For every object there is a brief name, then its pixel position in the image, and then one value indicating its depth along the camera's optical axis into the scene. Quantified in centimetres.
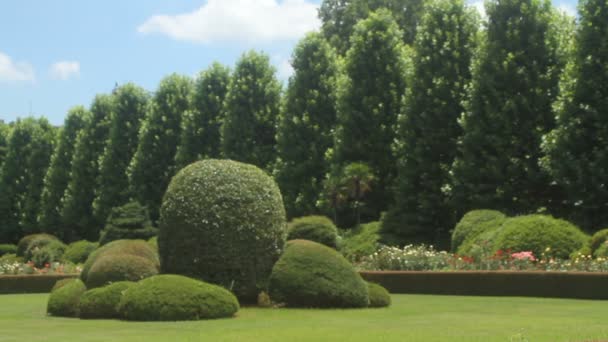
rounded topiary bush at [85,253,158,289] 1703
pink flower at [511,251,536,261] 2005
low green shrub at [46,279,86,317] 1641
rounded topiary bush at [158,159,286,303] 1689
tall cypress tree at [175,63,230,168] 4188
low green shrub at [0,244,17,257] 4769
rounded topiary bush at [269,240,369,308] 1639
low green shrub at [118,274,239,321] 1436
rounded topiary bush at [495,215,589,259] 2117
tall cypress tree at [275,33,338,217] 3566
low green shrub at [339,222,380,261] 2906
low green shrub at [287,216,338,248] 2577
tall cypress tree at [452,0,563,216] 2762
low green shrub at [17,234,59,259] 3955
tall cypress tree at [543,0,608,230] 2469
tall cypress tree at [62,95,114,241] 4778
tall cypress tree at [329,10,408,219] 3347
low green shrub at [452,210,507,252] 2447
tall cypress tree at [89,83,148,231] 4554
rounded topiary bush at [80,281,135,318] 1541
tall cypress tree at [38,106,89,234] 5025
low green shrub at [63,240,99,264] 3516
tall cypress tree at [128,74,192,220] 4394
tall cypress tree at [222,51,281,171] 3912
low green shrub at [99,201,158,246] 3209
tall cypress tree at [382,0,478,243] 3043
